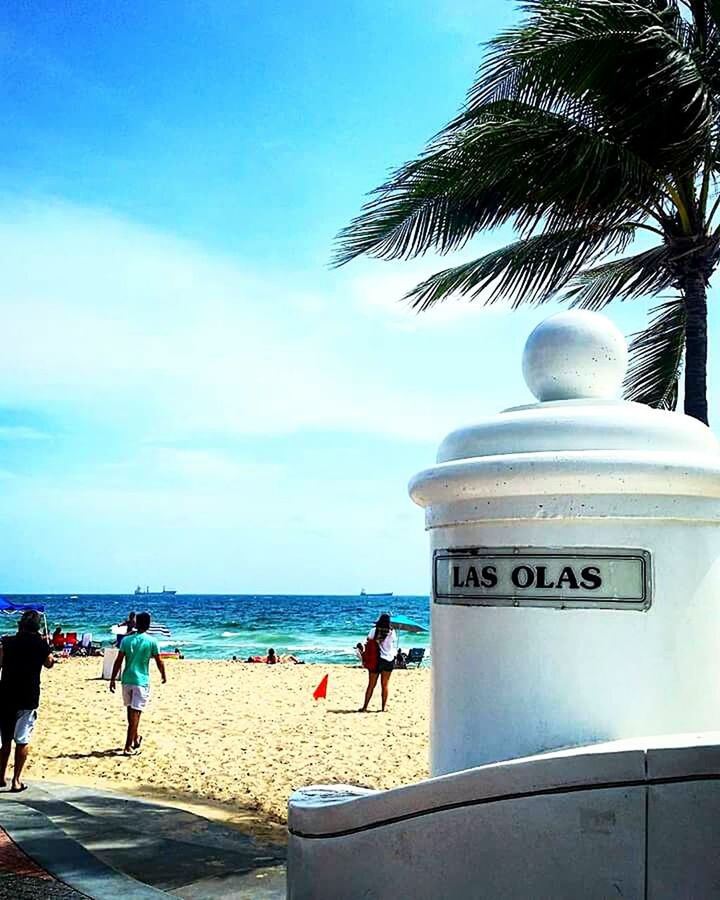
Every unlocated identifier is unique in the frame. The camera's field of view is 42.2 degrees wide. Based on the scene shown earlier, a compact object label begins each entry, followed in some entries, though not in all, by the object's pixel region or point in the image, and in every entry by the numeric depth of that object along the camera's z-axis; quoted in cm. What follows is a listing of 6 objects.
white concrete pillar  248
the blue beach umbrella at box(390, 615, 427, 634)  3604
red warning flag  1846
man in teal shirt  1143
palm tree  673
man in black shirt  887
